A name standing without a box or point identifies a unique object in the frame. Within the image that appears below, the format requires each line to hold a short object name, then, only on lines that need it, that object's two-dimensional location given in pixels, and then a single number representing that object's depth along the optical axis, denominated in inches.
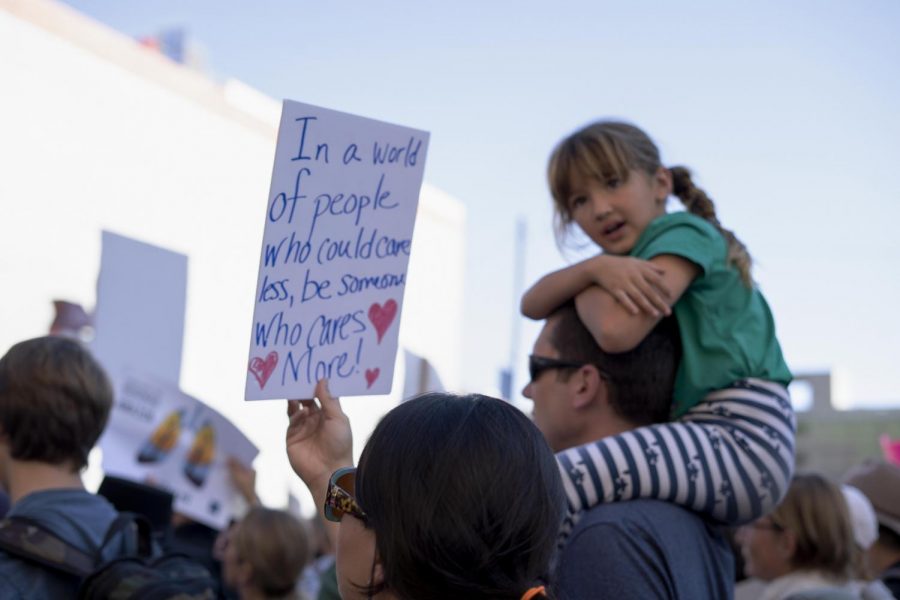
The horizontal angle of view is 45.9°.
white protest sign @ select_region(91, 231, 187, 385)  146.6
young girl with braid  93.6
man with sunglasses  89.0
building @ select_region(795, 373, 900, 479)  968.3
